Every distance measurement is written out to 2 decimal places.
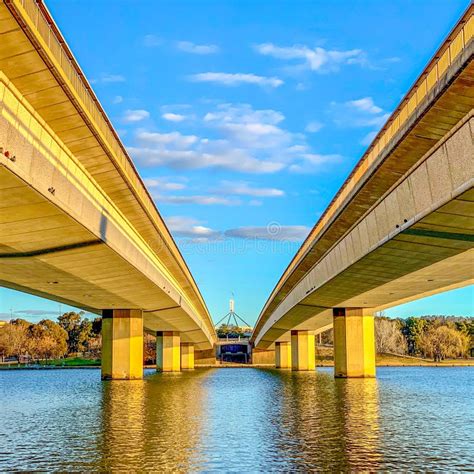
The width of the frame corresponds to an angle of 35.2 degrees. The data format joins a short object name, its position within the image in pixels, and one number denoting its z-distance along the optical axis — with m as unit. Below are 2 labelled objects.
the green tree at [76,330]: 187.25
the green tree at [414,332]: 191.62
